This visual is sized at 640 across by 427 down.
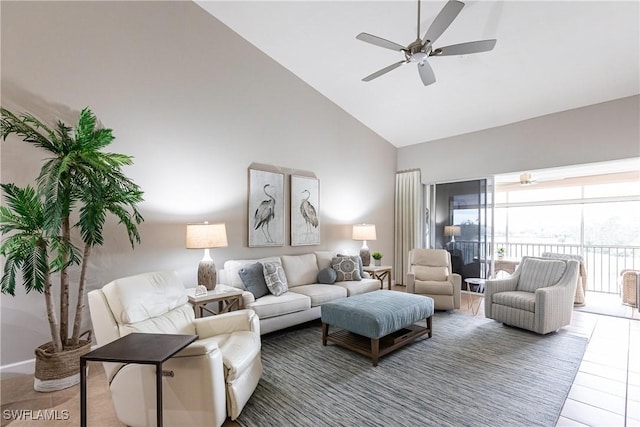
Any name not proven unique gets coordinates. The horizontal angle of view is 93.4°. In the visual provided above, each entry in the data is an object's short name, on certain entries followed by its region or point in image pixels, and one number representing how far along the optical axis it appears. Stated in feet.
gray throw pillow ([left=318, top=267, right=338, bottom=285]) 14.42
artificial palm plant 7.57
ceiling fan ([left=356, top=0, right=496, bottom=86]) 8.13
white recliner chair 5.98
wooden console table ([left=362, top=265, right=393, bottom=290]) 16.58
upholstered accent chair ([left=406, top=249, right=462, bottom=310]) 14.88
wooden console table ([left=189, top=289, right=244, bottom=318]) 10.27
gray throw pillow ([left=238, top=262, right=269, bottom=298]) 12.06
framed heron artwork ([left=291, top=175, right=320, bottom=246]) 15.76
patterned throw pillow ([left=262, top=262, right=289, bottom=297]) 12.33
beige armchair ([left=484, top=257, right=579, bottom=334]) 11.69
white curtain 20.34
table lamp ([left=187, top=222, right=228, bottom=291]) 10.93
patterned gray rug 6.91
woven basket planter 7.99
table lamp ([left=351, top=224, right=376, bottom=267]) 17.28
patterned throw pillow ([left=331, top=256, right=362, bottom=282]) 15.02
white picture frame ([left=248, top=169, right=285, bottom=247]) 14.14
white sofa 11.21
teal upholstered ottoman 9.41
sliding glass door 17.93
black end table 4.72
